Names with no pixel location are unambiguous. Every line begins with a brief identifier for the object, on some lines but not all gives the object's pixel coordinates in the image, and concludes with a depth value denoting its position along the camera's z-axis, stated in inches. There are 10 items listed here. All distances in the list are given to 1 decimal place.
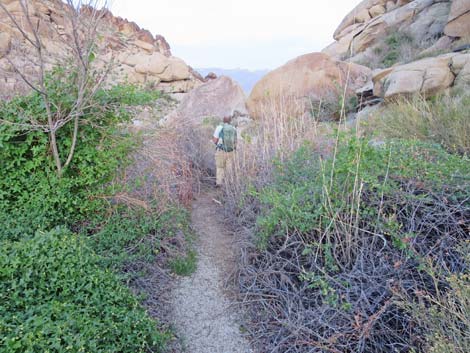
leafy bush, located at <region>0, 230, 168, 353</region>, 66.0
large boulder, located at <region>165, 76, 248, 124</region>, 380.5
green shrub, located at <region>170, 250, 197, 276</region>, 136.0
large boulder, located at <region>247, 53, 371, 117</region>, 388.2
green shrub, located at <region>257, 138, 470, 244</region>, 103.9
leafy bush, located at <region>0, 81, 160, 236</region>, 120.3
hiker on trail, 245.0
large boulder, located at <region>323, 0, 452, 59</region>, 524.7
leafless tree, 109.7
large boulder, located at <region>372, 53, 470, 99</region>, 274.7
